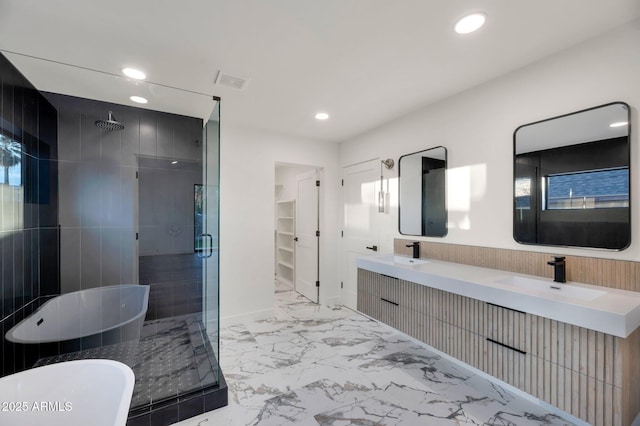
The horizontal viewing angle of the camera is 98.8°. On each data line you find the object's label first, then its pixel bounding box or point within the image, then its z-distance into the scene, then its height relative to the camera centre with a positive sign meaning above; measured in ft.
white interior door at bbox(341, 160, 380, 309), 11.57 -0.34
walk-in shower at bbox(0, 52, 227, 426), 6.49 -0.50
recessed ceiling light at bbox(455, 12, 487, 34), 5.08 +3.61
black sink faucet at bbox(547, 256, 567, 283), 5.85 -1.24
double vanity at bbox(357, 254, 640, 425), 4.09 -2.26
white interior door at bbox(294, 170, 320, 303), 13.93 -1.35
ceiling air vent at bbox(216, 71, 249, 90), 7.21 +3.58
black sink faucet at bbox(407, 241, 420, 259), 9.29 -1.31
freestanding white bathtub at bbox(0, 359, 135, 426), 3.90 -2.71
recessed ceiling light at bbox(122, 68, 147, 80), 7.02 +3.63
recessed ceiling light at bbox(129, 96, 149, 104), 8.30 +3.46
